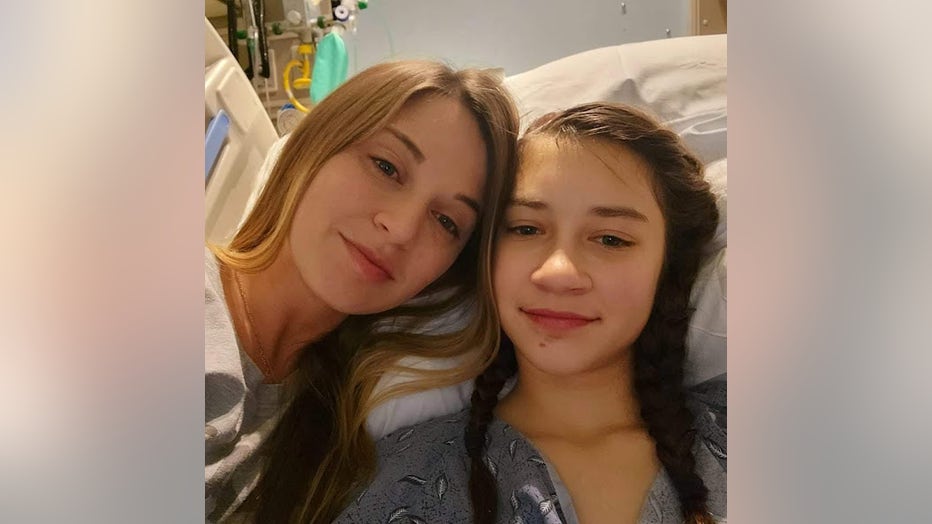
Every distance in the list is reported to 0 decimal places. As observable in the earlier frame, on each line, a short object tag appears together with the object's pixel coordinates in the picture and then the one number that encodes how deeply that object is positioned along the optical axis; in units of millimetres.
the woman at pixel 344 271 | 798
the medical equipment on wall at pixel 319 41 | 845
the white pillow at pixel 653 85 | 806
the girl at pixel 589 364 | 782
